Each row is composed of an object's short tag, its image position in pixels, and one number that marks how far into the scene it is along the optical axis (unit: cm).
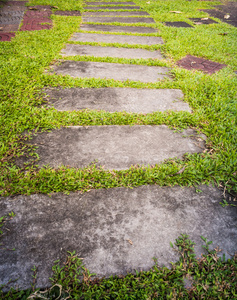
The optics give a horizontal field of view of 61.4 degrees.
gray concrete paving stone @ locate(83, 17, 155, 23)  511
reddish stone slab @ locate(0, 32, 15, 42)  377
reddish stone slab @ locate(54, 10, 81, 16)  533
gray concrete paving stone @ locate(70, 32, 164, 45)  400
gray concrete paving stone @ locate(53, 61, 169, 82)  296
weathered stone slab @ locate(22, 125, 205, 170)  182
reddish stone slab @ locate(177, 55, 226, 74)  330
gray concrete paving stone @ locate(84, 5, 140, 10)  625
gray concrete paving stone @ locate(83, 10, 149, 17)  561
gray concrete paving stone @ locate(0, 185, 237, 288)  122
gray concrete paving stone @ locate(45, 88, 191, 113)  241
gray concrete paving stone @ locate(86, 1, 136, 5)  677
